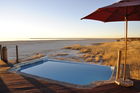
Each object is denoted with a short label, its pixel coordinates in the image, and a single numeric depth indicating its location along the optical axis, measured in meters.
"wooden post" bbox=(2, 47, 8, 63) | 8.26
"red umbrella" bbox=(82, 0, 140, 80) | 3.82
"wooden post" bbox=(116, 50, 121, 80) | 4.11
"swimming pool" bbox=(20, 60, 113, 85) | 7.11
